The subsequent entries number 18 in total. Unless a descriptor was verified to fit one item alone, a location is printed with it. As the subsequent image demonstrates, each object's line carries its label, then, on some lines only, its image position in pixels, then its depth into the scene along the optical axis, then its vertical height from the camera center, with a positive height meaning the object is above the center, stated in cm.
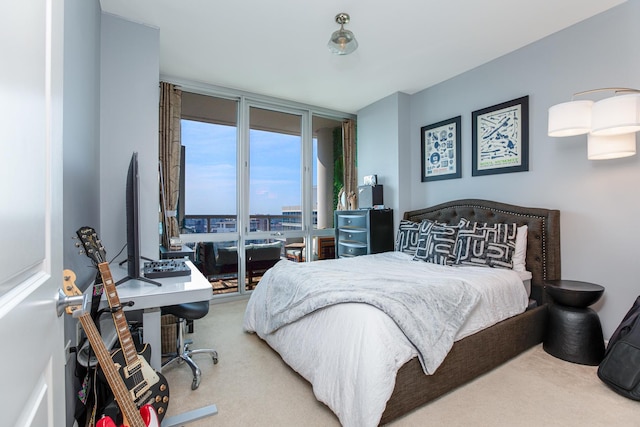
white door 43 +1
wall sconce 199 +67
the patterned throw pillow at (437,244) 301 -29
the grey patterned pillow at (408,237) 360 -24
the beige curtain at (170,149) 359 +84
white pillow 278 -33
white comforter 149 -73
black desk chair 208 -91
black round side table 226 -85
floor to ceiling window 396 +48
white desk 153 -41
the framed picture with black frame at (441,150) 368 +86
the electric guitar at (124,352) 130 -60
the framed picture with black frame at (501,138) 302 +84
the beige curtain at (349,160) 491 +94
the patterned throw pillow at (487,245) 278 -28
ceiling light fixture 249 +149
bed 151 -83
